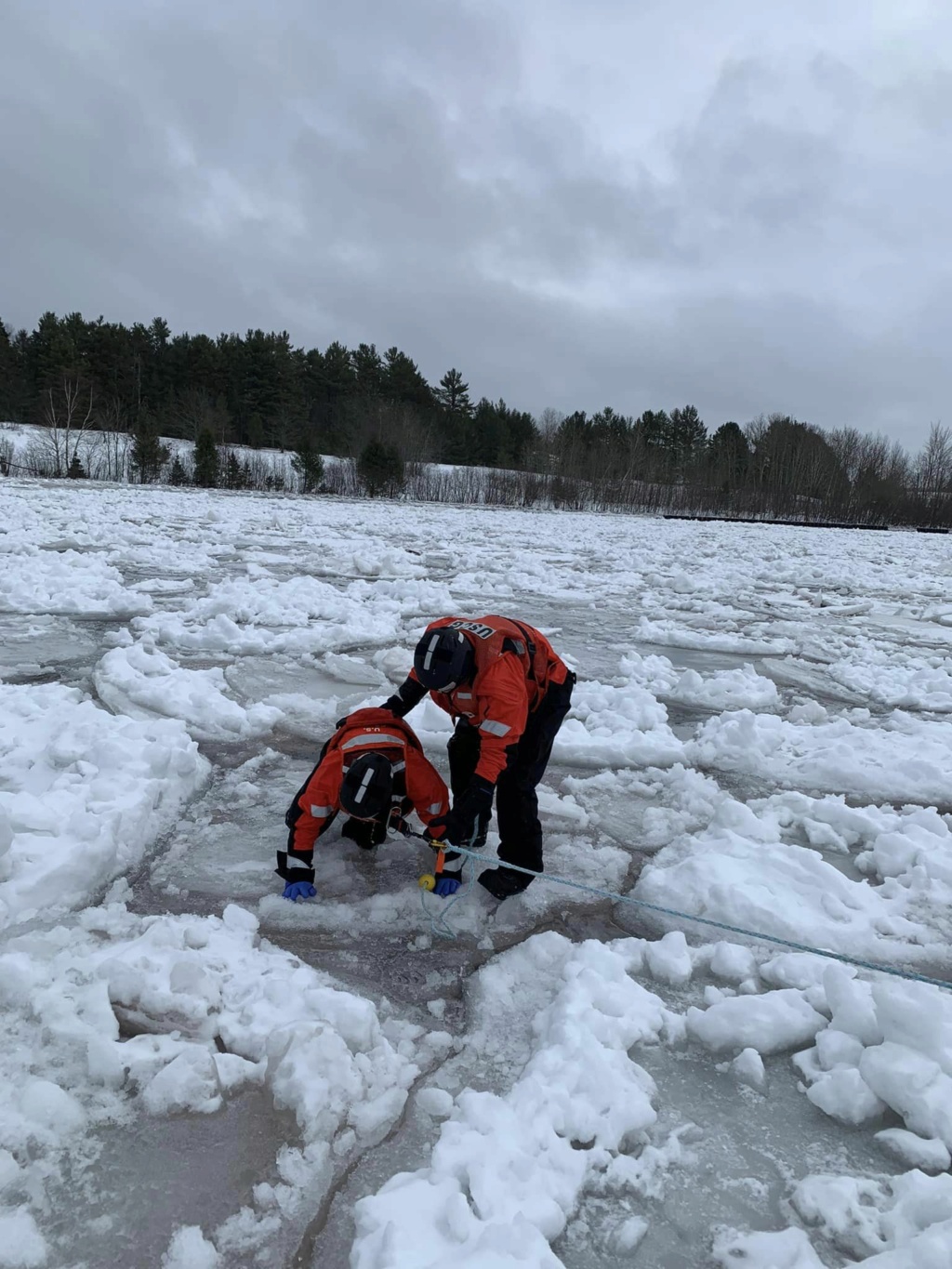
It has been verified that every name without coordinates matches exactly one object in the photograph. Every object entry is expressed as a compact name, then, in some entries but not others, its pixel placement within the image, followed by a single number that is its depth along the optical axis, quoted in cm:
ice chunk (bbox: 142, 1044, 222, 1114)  167
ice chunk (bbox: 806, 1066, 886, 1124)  177
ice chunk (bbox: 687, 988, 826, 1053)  198
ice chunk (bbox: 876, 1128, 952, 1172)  163
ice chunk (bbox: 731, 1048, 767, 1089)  188
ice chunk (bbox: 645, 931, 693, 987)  222
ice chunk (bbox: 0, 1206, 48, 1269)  136
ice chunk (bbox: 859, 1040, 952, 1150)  169
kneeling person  246
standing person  238
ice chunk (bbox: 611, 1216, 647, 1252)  145
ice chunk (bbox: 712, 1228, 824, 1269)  142
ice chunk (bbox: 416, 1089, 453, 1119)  171
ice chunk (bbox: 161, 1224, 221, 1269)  137
